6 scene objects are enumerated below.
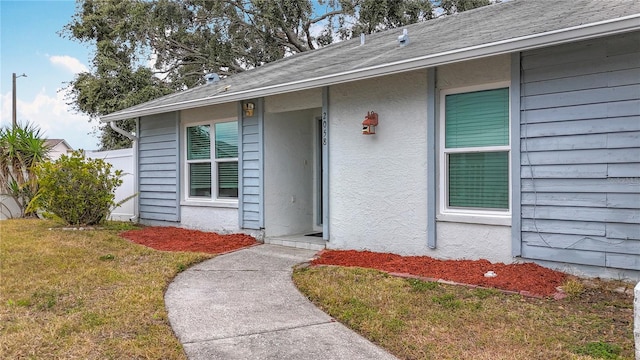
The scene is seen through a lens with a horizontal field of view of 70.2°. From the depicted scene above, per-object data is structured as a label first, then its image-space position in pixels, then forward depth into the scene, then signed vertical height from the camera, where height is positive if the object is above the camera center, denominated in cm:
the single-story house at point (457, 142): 448 +53
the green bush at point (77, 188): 859 -11
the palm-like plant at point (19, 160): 1114 +54
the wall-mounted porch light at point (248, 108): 795 +131
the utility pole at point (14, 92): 2323 +462
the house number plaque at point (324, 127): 695 +85
